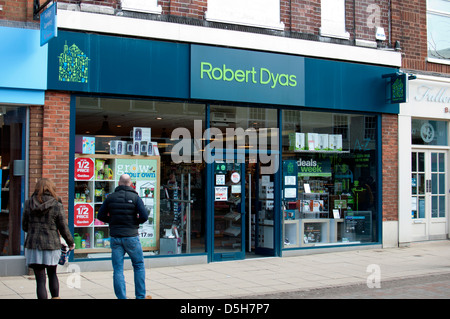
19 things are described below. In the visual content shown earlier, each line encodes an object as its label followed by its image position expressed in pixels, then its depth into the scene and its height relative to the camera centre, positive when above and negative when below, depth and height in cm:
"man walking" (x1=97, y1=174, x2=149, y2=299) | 716 -63
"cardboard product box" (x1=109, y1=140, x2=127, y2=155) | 1025 +67
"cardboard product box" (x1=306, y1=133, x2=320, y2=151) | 1234 +96
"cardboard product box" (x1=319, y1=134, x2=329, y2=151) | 1252 +95
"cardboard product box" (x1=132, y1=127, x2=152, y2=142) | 1045 +95
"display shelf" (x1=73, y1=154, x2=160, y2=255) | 991 -16
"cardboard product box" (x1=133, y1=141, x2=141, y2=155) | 1046 +68
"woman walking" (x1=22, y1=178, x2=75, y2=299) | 666 -63
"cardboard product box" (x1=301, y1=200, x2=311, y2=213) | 1231 -54
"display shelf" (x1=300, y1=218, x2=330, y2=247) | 1225 -114
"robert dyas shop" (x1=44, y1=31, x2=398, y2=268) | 995 +81
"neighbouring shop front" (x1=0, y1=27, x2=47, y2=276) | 910 +107
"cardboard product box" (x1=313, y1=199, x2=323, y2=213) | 1248 -55
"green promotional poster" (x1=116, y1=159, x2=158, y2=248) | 1044 -4
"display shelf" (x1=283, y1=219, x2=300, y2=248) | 1200 -115
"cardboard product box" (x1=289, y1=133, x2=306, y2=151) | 1210 +93
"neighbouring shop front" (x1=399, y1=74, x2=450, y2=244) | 1348 +59
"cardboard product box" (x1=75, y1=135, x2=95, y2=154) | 984 +70
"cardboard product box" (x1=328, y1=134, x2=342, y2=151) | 1266 +96
